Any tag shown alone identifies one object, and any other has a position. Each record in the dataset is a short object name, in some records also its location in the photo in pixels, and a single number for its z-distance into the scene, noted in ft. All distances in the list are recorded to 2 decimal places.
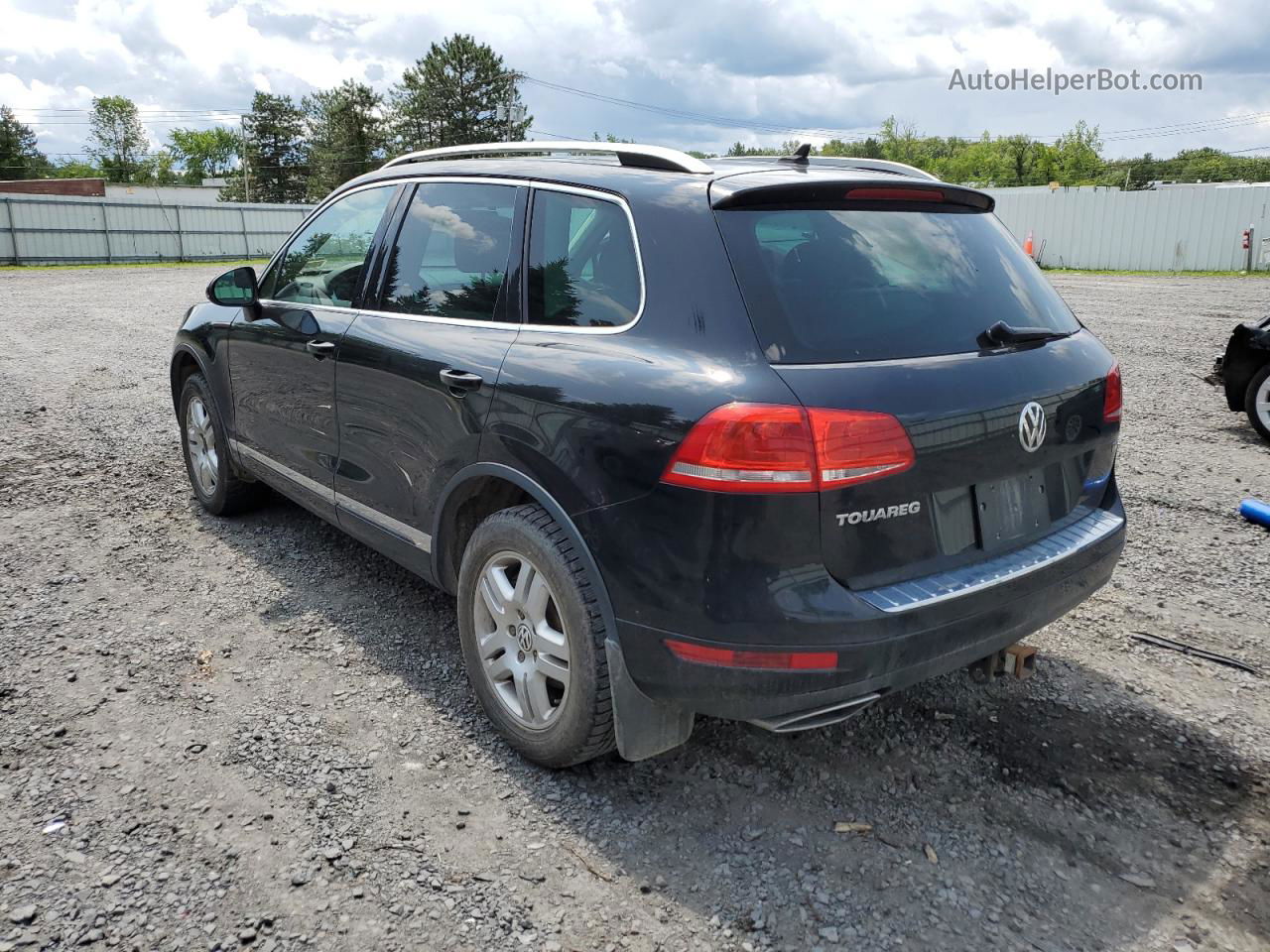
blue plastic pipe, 17.08
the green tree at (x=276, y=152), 311.27
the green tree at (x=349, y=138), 258.37
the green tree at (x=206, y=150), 409.28
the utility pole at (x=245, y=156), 251.19
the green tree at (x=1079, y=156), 322.34
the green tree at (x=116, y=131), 354.33
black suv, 8.14
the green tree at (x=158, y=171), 352.49
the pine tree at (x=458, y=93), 249.96
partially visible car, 23.27
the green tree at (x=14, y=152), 280.10
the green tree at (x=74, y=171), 324.19
